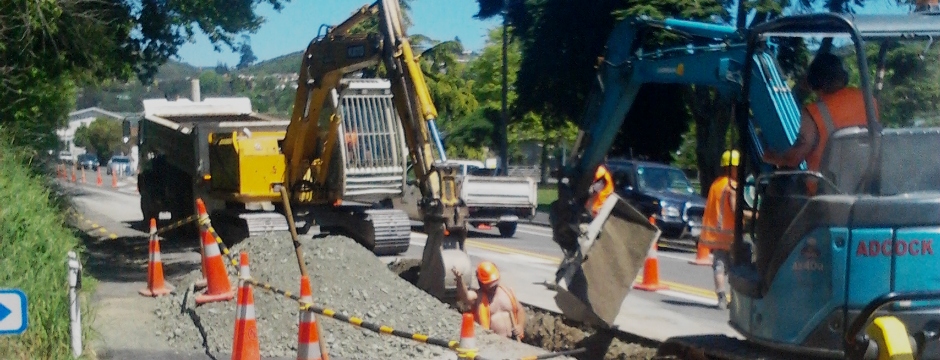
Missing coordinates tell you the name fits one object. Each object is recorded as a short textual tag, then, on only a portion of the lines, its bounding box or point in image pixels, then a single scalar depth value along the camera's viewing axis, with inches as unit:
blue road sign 208.2
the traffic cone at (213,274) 425.7
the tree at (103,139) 4168.3
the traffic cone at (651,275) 576.1
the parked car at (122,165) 2855.3
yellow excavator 489.4
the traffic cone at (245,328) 324.8
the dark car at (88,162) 3327.8
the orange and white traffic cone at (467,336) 243.1
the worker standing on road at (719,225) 462.0
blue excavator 230.5
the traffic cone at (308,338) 293.1
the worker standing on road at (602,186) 555.8
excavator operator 249.8
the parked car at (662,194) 919.0
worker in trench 405.4
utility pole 1434.5
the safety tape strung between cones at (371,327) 244.8
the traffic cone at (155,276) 496.1
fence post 315.6
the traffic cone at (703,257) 668.2
